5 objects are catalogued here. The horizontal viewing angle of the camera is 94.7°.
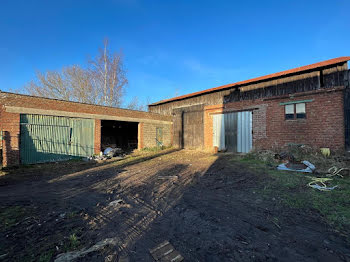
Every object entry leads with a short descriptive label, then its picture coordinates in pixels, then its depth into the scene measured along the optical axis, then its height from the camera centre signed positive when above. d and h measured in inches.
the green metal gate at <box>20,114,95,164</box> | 327.6 -12.4
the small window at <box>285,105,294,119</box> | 367.2 +45.7
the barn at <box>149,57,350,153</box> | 315.0 +49.6
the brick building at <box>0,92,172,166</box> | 305.9 +12.8
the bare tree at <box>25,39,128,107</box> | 748.0 +221.9
